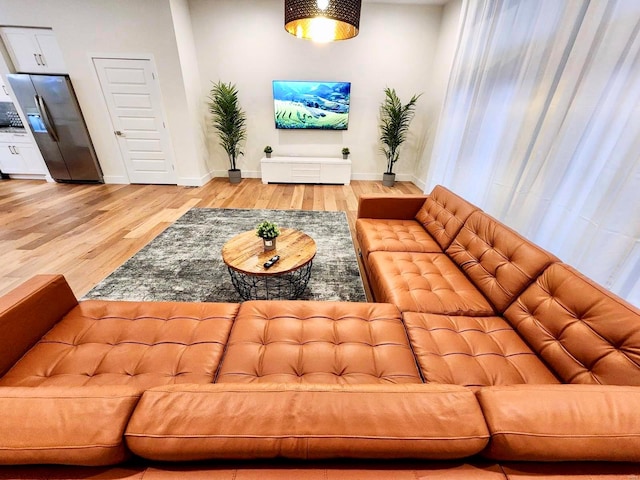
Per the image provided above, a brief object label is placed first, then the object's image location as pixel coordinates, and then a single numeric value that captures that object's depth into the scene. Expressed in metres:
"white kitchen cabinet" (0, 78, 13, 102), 4.44
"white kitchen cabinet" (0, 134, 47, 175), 4.60
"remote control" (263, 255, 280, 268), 1.78
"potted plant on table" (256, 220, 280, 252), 1.93
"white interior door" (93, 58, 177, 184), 4.18
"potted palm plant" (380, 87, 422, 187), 4.69
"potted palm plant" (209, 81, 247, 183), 4.58
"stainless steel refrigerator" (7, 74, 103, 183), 4.15
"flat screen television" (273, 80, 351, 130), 4.73
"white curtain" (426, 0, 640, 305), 1.45
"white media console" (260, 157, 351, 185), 4.98
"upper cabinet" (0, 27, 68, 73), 3.98
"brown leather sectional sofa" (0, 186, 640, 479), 0.62
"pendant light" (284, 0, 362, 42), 1.55
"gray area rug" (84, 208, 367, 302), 2.18
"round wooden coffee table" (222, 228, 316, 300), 1.79
